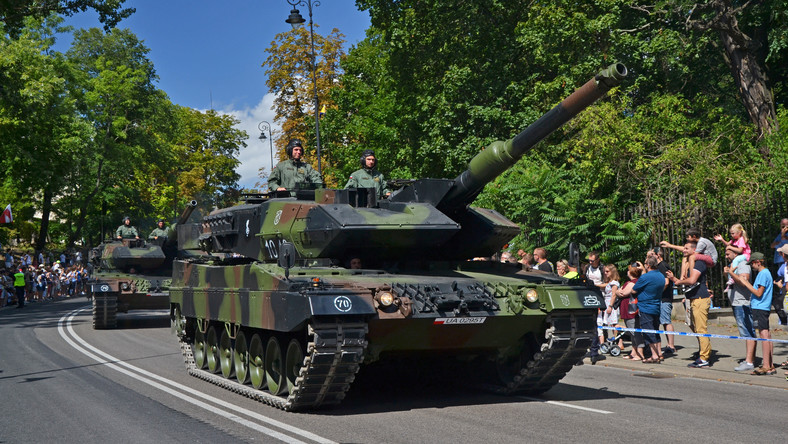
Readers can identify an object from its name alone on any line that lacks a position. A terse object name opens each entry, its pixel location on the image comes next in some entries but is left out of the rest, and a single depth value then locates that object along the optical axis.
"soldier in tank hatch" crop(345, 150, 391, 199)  12.24
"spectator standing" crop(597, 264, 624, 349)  15.54
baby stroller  15.29
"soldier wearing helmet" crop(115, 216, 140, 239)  25.61
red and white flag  41.22
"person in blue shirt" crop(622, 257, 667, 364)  13.95
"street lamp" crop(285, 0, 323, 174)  26.09
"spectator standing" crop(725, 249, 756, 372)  12.86
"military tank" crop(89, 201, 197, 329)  22.61
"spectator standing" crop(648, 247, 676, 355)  14.77
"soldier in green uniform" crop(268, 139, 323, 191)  12.77
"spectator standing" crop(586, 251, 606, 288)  16.33
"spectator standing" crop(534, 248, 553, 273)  15.80
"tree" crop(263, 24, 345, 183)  47.00
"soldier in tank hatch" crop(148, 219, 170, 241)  24.76
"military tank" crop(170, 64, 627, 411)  8.95
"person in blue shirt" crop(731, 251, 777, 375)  12.23
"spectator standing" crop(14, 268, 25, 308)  34.25
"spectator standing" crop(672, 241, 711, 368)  13.47
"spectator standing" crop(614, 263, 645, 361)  14.66
